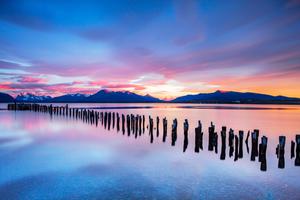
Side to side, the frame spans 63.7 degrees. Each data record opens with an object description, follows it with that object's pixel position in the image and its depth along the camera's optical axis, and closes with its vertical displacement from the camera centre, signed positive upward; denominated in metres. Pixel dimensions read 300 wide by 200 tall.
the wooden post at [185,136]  11.64 -1.78
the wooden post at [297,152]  8.17 -1.80
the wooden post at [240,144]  9.15 -1.67
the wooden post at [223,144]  9.59 -1.76
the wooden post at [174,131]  12.81 -1.64
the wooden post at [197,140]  10.91 -1.79
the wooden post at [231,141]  9.59 -1.64
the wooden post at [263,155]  8.06 -1.83
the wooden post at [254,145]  8.72 -1.62
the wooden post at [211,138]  10.72 -1.68
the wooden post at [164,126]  14.19 -1.59
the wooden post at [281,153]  7.95 -1.77
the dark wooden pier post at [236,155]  9.29 -2.10
